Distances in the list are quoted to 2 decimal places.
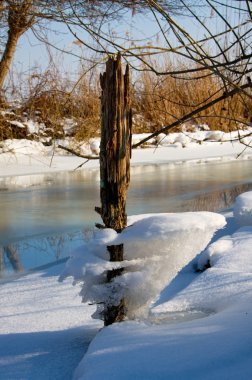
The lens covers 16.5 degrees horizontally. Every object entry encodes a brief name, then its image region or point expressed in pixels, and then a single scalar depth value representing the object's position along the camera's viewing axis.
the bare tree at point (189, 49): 3.39
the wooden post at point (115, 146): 4.13
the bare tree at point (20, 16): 12.30
